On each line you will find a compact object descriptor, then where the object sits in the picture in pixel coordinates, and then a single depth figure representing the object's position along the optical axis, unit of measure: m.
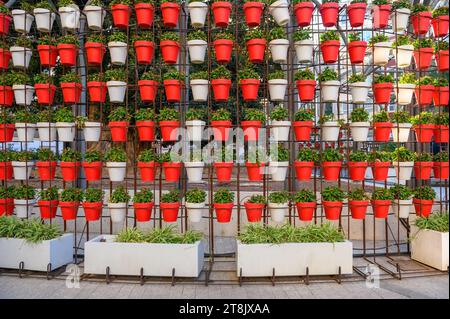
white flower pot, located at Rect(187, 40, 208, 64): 5.31
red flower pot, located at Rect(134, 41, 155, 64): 5.34
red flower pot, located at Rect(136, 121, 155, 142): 5.27
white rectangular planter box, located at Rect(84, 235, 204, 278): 4.82
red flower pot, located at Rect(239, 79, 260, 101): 5.27
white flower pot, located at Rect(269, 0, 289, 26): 5.35
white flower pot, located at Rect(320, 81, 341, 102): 5.34
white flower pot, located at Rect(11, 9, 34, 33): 5.75
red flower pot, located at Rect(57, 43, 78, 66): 5.50
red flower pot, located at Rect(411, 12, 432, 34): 5.54
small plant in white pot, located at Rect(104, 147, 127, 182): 5.31
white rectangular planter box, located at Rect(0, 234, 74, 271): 5.09
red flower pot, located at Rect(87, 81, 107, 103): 5.43
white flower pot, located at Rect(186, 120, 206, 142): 5.24
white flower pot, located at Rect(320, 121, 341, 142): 5.32
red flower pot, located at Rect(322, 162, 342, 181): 5.27
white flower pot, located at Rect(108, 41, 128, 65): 5.41
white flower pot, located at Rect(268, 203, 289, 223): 5.19
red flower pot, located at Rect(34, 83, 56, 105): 5.62
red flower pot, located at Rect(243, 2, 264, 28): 5.23
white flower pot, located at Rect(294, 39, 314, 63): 5.30
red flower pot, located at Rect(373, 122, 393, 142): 5.38
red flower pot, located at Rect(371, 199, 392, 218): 5.35
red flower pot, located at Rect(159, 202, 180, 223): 5.23
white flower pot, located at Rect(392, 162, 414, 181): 5.47
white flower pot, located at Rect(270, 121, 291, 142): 5.23
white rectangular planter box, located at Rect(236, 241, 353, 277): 4.81
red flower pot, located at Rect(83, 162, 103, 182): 5.30
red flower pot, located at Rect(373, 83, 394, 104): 5.41
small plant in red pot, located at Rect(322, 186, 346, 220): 5.21
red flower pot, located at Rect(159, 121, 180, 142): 5.23
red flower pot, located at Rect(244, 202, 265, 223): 5.18
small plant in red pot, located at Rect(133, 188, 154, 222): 5.24
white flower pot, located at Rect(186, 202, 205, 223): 5.18
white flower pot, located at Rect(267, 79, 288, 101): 5.29
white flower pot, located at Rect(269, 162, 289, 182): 5.20
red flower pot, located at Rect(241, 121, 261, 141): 5.18
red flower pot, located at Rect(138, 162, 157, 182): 5.28
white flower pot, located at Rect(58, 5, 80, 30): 5.51
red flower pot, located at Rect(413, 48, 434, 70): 5.60
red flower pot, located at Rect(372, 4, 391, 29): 5.45
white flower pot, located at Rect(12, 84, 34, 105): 5.68
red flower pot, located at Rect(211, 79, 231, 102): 5.25
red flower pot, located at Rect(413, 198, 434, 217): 5.50
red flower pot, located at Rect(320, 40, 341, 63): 5.32
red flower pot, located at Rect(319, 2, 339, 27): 5.31
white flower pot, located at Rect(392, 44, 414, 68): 5.54
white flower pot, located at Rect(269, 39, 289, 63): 5.29
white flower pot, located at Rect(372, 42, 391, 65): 5.55
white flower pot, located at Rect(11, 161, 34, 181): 5.65
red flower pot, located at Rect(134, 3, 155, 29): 5.30
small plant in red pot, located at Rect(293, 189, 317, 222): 5.21
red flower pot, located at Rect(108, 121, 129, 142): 5.34
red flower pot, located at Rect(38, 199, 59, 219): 5.47
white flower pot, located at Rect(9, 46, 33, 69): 5.75
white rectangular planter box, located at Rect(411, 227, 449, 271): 5.11
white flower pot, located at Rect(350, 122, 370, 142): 5.35
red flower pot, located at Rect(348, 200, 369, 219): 5.28
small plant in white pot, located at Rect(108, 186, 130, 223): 5.27
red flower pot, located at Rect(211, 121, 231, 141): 5.18
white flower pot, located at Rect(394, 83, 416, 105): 5.57
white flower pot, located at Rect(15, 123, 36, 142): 5.68
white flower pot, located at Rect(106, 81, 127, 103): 5.41
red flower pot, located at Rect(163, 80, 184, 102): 5.33
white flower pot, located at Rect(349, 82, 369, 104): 5.39
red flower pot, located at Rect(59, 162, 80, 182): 5.42
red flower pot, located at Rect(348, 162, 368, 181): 5.29
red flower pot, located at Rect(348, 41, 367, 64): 5.37
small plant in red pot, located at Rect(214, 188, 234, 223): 5.18
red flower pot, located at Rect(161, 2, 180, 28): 5.29
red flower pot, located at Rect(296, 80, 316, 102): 5.31
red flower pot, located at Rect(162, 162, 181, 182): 5.24
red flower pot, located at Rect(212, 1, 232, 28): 5.25
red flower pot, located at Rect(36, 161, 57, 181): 5.51
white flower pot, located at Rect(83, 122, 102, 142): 5.44
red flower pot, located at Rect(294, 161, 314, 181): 5.26
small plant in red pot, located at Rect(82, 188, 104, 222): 5.30
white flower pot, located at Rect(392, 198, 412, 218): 5.46
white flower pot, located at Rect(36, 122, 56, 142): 5.56
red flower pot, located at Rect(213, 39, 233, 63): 5.27
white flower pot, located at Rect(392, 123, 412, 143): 5.55
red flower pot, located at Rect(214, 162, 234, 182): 5.15
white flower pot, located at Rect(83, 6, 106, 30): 5.45
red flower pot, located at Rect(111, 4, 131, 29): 5.37
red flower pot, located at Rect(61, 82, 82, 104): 5.55
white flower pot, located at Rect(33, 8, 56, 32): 5.62
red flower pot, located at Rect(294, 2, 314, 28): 5.31
